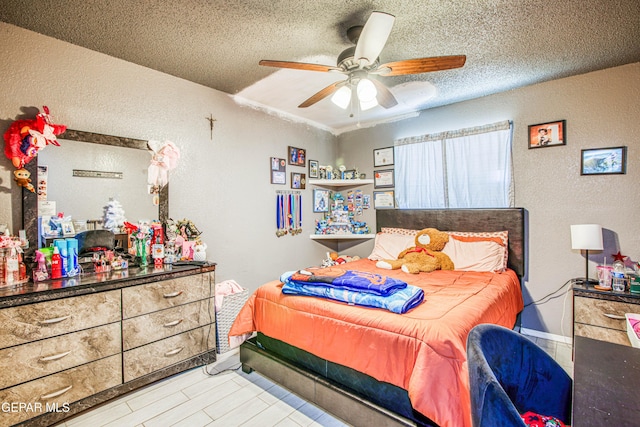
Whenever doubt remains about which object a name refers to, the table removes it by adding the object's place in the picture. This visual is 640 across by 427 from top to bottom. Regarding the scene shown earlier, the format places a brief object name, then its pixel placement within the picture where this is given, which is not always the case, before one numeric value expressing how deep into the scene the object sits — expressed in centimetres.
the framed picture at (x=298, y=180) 409
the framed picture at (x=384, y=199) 426
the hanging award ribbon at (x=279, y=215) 387
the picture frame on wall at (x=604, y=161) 277
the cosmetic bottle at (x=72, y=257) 216
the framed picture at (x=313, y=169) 437
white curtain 338
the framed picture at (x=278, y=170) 381
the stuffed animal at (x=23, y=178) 205
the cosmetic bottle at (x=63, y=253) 211
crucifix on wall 315
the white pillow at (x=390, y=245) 364
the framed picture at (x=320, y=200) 443
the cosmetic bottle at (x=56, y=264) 209
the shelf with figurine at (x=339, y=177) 435
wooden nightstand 241
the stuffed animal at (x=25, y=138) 202
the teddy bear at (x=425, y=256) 305
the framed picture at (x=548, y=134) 303
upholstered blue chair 105
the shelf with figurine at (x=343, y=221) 435
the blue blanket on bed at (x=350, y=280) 199
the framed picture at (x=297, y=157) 405
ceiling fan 167
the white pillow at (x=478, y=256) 305
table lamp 264
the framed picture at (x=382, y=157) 425
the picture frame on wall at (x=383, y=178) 427
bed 147
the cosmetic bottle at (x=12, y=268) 191
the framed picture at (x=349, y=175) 453
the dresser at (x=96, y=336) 171
